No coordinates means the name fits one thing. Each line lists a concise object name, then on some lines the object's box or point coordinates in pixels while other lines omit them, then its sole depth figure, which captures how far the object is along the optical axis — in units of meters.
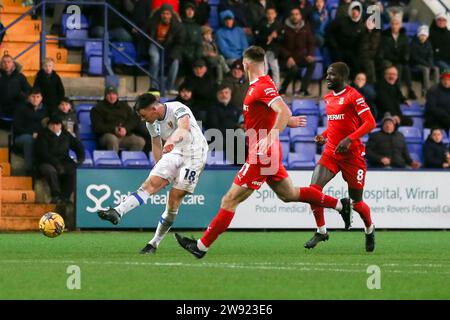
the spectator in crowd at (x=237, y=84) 23.62
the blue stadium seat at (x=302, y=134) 23.39
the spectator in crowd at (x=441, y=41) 26.58
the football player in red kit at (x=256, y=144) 13.81
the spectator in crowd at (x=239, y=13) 25.56
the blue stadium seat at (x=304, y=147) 23.28
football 15.80
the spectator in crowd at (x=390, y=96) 24.66
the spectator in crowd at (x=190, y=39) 24.30
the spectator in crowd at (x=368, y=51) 25.42
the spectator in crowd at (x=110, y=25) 24.28
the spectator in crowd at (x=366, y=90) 24.44
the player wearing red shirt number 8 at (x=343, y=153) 15.86
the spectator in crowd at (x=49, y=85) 22.27
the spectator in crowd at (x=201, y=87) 23.14
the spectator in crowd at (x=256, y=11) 25.73
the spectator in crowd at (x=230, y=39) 24.98
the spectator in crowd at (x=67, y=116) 21.77
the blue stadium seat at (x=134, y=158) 21.64
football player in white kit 14.60
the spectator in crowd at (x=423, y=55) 26.19
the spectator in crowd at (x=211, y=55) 24.53
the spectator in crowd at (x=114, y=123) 22.16
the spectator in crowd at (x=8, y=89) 22.11
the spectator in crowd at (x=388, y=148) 22.70
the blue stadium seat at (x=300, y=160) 22.29
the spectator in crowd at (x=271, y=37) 24.94
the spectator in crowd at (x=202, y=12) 25.09
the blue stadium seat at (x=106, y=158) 21.56
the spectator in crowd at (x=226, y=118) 22.30
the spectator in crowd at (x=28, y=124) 21.41
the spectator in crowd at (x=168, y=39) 24.19
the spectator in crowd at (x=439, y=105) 24.64
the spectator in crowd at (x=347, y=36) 25.33
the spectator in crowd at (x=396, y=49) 25.84
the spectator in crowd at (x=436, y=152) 23.00
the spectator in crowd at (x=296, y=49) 25.11
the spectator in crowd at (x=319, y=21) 26.03
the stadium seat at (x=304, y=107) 24.06
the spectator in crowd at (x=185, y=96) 22.81
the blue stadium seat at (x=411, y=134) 24.25
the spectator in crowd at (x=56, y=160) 20.89
